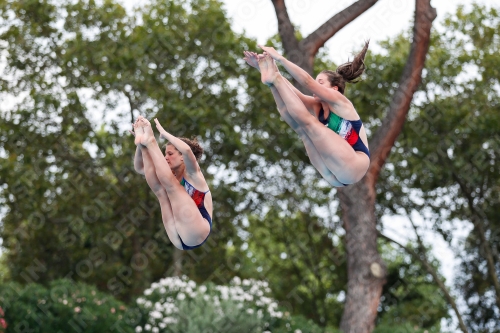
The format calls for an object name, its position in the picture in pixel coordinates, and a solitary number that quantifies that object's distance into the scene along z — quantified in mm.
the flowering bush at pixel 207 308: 18659
